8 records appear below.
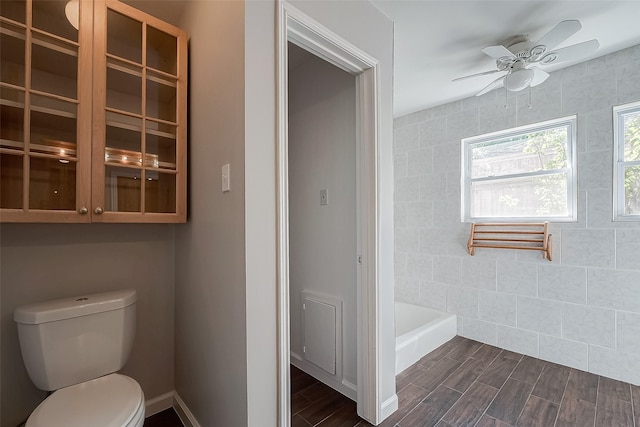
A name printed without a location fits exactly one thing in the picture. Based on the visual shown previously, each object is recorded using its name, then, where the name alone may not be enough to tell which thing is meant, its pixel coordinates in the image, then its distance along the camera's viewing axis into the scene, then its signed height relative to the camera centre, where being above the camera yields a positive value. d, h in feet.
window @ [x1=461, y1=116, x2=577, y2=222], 8.15 +1.29
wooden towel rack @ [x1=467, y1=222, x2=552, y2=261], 8.19 -0.66
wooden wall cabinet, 4.08 +1.61
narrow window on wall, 7.12 +1.33
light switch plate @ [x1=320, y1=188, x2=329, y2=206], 6.92 +0.43
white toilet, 3.79 -2.26
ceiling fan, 5.56 +3.38
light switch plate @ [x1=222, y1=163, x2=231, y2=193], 4.17 +0.55
